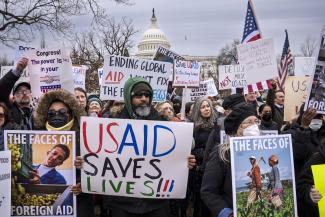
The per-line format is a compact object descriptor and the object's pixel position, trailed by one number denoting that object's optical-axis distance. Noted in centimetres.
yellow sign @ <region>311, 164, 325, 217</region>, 377
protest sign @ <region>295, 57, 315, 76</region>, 1128
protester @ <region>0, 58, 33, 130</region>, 528
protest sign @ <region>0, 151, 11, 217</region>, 374
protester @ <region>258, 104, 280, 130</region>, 712
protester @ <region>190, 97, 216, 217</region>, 672
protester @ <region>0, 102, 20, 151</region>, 443
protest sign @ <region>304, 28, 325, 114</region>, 446
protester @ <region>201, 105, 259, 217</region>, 362
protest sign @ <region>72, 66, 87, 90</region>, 984
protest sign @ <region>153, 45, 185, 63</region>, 991
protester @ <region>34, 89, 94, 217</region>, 435
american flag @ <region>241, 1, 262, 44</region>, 888
